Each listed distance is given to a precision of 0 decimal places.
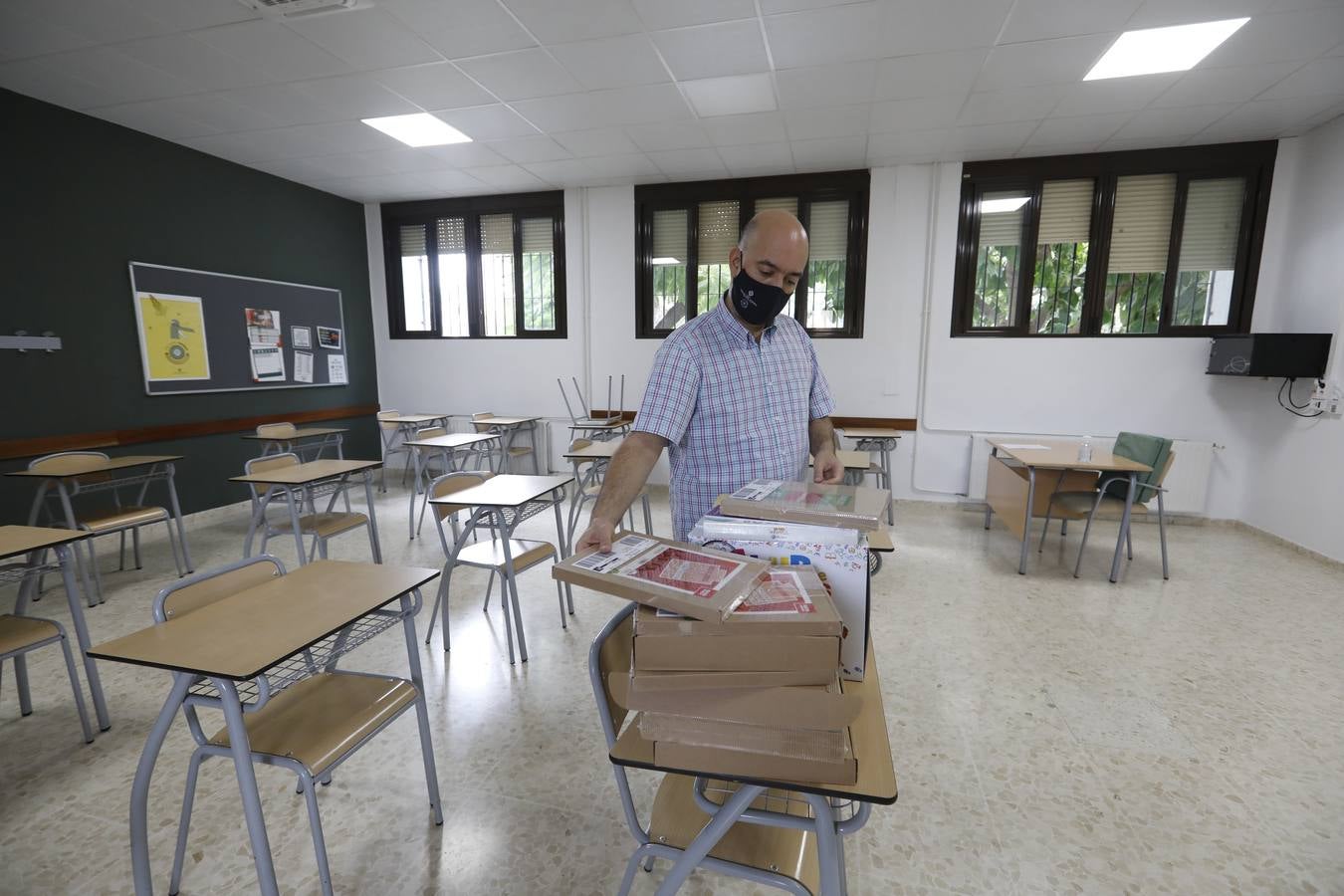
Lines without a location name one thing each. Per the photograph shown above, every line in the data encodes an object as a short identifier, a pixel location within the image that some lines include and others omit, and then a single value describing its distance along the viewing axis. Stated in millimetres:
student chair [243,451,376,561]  3244
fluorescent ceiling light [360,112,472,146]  4375
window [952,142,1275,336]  4762
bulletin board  4617
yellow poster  4564
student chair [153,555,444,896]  1329
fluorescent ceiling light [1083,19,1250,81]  3109
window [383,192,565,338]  6387
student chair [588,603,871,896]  1055
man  1473
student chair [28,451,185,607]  3203
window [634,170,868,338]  5547
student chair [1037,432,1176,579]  3699
